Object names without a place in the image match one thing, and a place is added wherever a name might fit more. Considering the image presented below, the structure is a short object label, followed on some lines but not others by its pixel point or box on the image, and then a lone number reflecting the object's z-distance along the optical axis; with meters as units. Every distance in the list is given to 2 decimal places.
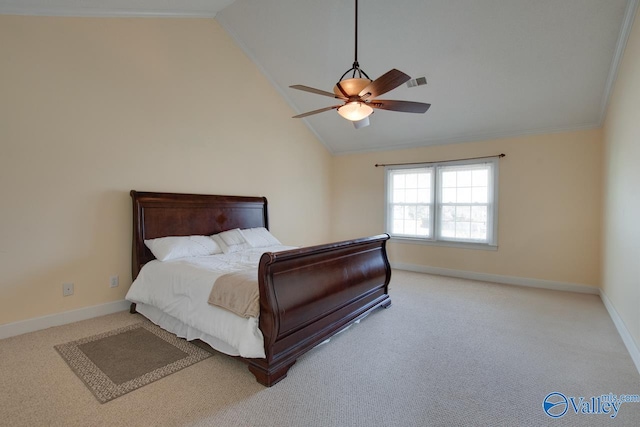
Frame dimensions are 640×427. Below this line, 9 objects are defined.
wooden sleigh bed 2.21
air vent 3.47
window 5.18
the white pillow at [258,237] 4.32
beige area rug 2.17
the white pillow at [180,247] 3.45
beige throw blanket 2.21
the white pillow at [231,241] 3.99
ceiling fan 2.39
